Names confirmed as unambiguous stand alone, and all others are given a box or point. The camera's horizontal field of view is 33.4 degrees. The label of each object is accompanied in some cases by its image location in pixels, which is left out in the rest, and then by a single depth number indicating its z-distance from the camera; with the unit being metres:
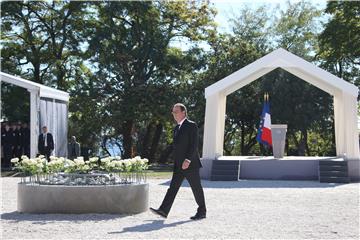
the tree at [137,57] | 31.53
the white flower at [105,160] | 10.59
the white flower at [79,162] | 10.63
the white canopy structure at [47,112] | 20.83
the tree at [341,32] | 29.34
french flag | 22.27
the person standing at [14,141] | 22.67
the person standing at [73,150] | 25.38
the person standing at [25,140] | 22.64
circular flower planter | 9.83
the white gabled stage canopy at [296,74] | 19.12
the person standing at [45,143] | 20.42
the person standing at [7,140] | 22.62
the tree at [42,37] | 32.34
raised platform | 18.98
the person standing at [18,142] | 22.70
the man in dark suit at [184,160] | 9.38
